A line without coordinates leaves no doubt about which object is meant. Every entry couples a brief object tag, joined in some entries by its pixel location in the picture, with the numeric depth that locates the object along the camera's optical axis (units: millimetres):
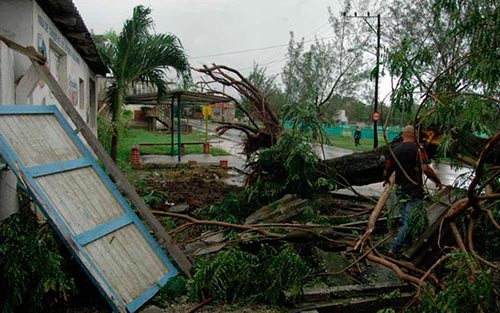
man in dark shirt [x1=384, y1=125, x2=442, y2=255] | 5379
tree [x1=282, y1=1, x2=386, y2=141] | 26844
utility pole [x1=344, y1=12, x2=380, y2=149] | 19319
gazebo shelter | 16159
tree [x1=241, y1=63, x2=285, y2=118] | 8919
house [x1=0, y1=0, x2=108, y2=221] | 5426
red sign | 18962
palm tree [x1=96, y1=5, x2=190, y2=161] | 13484
